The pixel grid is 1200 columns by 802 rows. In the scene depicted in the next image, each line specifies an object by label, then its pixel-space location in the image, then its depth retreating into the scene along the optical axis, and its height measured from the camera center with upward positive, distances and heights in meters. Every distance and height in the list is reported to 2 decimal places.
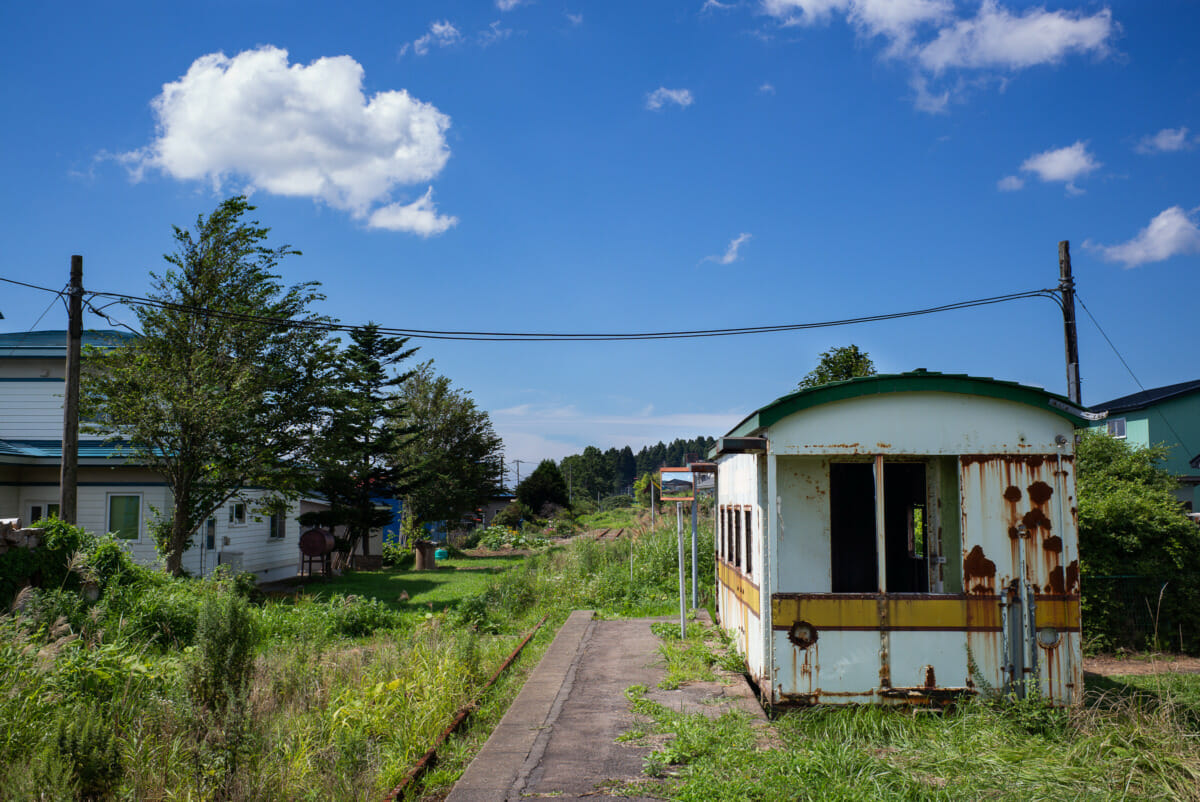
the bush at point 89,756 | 5.16 -1.78
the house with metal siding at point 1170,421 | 33.22 +2.46
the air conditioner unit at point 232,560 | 20.17 -1.94
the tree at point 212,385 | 15.96 +2.05
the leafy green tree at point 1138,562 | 10.68 -1.13
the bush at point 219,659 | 6.73 -1.51
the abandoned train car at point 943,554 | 7.02 -0.69
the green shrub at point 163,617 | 10.04 -1.73
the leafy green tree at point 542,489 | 47.25 -0.44
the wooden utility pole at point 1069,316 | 14.32 +2.96
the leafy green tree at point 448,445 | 35.31 +1.75
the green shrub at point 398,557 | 27.89 -2.67
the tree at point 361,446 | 18.86 +1.06
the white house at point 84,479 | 18.83 +0.12
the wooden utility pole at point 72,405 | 13.45 +1.37
